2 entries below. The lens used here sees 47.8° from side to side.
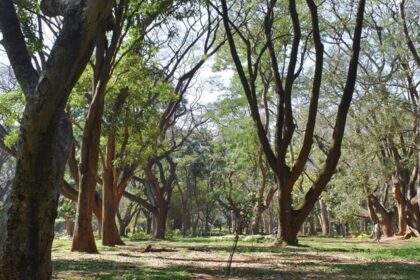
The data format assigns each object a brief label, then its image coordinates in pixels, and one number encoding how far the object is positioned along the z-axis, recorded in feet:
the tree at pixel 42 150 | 14.71
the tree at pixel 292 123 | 48.03
